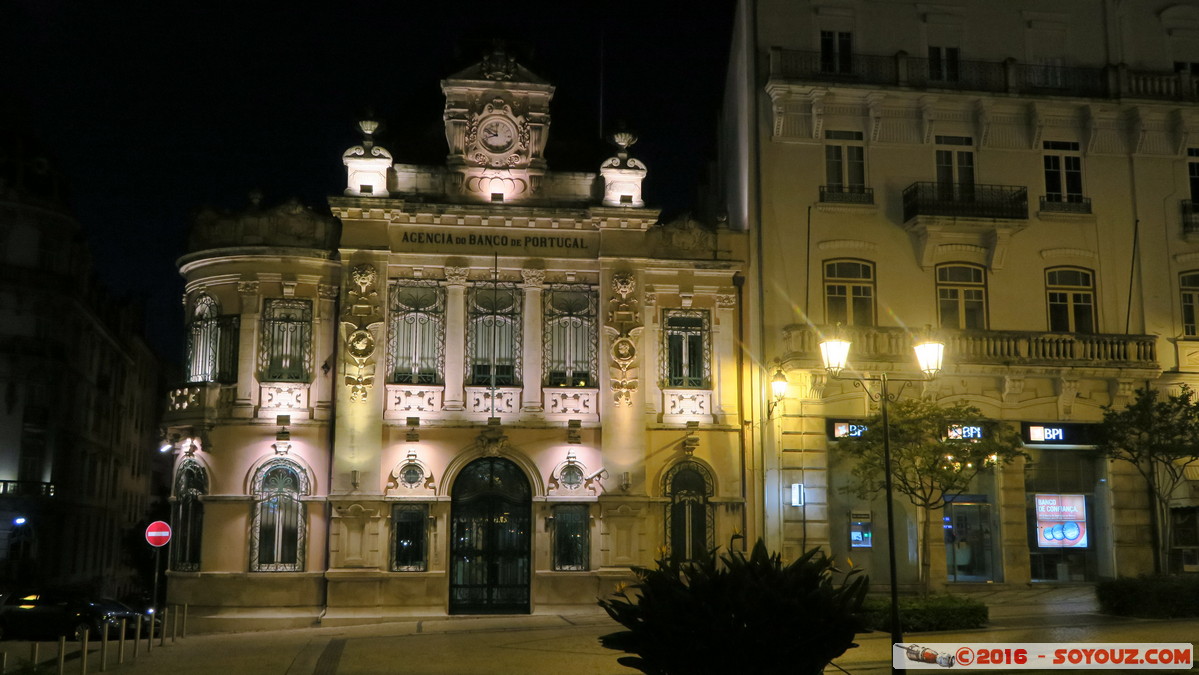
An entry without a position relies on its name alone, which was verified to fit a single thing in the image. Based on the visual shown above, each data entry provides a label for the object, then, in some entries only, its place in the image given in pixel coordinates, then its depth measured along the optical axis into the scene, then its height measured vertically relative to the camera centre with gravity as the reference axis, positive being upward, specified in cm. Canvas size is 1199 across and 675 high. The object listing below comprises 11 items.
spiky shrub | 1167 -99
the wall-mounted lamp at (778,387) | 2886 +348
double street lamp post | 1892 +300
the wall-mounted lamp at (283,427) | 2962 +250
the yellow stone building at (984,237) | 3052 +804
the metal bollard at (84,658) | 1874 -222
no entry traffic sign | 2594 -25
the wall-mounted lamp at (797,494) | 2975 +79
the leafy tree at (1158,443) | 2867 +210
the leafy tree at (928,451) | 2636 +174
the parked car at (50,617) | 2769 -228
